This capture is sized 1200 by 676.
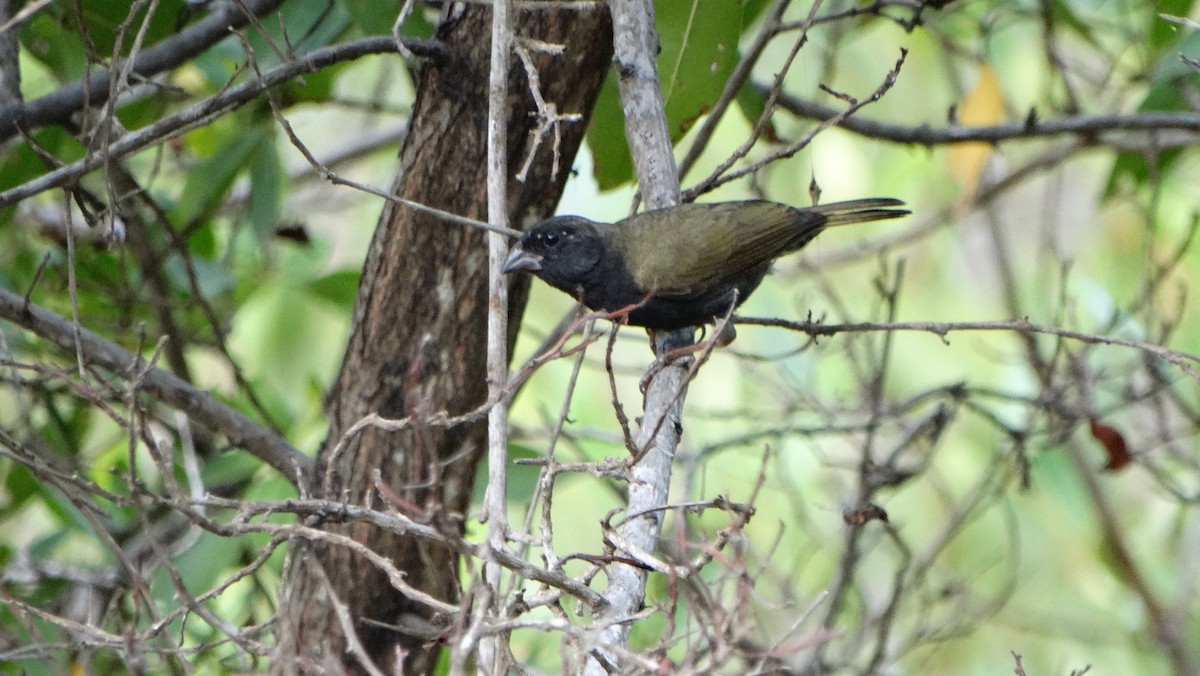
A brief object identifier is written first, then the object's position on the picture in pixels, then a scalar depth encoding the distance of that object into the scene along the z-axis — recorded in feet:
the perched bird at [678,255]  24.03
